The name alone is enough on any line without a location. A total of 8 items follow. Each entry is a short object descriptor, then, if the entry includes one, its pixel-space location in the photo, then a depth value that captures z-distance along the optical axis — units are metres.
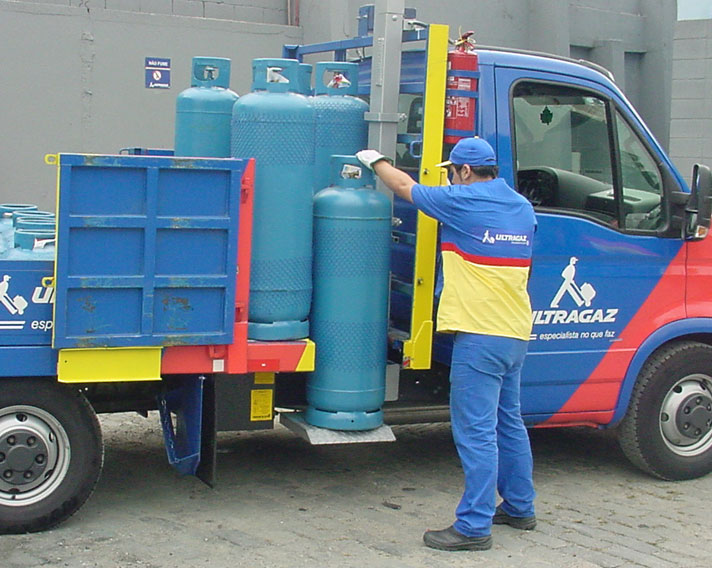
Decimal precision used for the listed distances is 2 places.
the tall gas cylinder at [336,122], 5.67
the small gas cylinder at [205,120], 5.42
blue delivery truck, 4.74
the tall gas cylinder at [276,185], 5.12
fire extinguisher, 5.39
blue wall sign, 10.66
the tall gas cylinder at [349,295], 5.29
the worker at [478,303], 5.00
